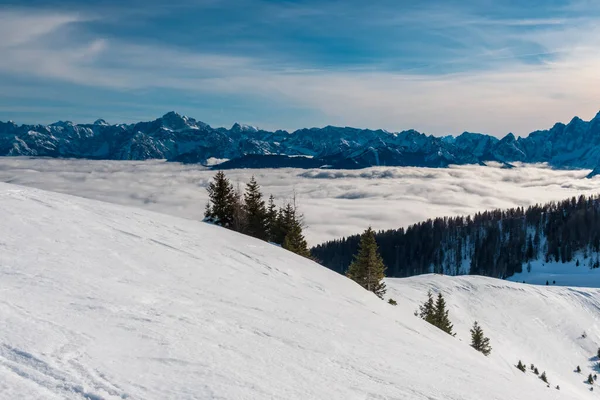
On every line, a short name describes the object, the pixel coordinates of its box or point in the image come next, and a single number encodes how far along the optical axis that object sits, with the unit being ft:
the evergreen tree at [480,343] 114.52
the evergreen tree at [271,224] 157.28
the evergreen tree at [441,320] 116.16
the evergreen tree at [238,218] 146.82
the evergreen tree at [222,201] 143.64
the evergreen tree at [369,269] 124.26
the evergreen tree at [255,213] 149.89
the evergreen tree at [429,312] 114.84
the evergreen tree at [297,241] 133.59
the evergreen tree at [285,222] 154.71
